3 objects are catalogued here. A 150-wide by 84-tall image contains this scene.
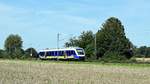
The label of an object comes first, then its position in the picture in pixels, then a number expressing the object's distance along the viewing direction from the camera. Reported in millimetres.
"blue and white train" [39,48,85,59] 83500
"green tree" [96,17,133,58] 111750
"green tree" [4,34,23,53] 181750
